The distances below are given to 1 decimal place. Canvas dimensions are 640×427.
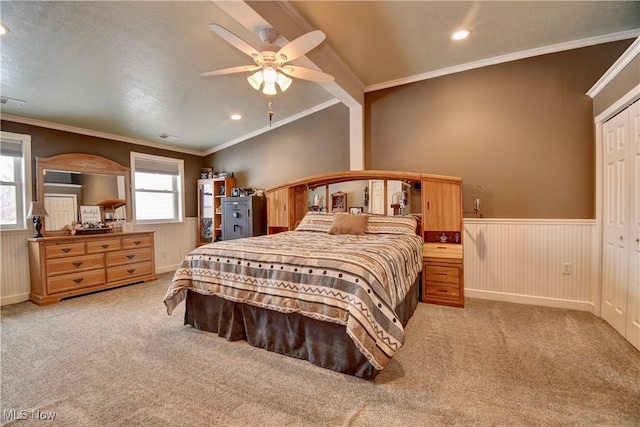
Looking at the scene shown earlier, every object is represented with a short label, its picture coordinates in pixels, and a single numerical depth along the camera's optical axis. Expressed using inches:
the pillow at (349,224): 145.3
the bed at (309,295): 74.4
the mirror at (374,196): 159.3
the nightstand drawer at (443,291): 132.3
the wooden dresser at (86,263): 143.1
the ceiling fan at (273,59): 84.8
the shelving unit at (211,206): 227.0
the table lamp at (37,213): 145.2
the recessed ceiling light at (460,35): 118.3
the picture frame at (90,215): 170.9
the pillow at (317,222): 159.3
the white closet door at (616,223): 99.6
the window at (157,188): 201.8
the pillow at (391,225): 143.3
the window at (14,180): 144.3
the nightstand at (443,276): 131.4
